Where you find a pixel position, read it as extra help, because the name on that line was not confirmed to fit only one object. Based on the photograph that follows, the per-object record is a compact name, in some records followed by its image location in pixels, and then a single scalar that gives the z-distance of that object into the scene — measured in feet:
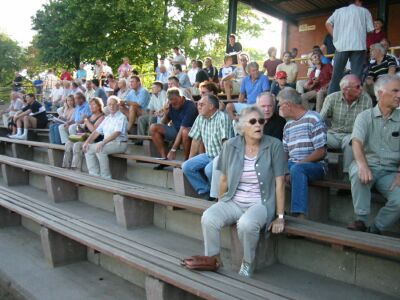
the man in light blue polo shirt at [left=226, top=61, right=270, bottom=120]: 23.21
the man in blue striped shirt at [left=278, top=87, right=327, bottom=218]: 10.78
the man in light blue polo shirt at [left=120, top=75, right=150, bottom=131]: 25.35
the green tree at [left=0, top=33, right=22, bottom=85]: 124.26
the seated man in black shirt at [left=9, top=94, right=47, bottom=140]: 30.99
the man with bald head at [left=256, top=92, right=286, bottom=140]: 12.95
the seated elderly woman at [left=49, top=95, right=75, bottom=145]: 26.99
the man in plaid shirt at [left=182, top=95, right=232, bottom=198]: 14.02
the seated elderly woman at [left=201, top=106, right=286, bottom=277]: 9.44
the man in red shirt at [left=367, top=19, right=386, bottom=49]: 25.63
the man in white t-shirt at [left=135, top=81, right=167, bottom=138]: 23.79
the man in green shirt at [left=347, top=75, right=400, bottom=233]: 9.43
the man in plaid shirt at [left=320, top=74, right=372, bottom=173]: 13.39
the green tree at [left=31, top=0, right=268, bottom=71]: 69.51
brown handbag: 9.11
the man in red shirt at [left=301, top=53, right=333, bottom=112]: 21.41
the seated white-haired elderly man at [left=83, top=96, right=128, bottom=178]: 18.93
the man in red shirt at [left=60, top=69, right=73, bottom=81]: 53.72
